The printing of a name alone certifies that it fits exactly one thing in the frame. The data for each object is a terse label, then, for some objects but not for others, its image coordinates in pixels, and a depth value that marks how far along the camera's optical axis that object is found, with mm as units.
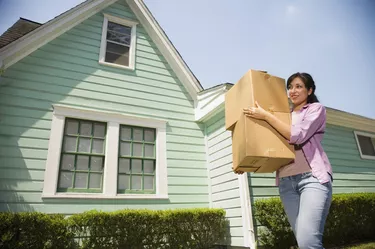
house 5252
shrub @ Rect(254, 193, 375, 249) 5371
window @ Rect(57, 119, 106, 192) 5441
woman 1783
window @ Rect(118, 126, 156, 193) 6020
